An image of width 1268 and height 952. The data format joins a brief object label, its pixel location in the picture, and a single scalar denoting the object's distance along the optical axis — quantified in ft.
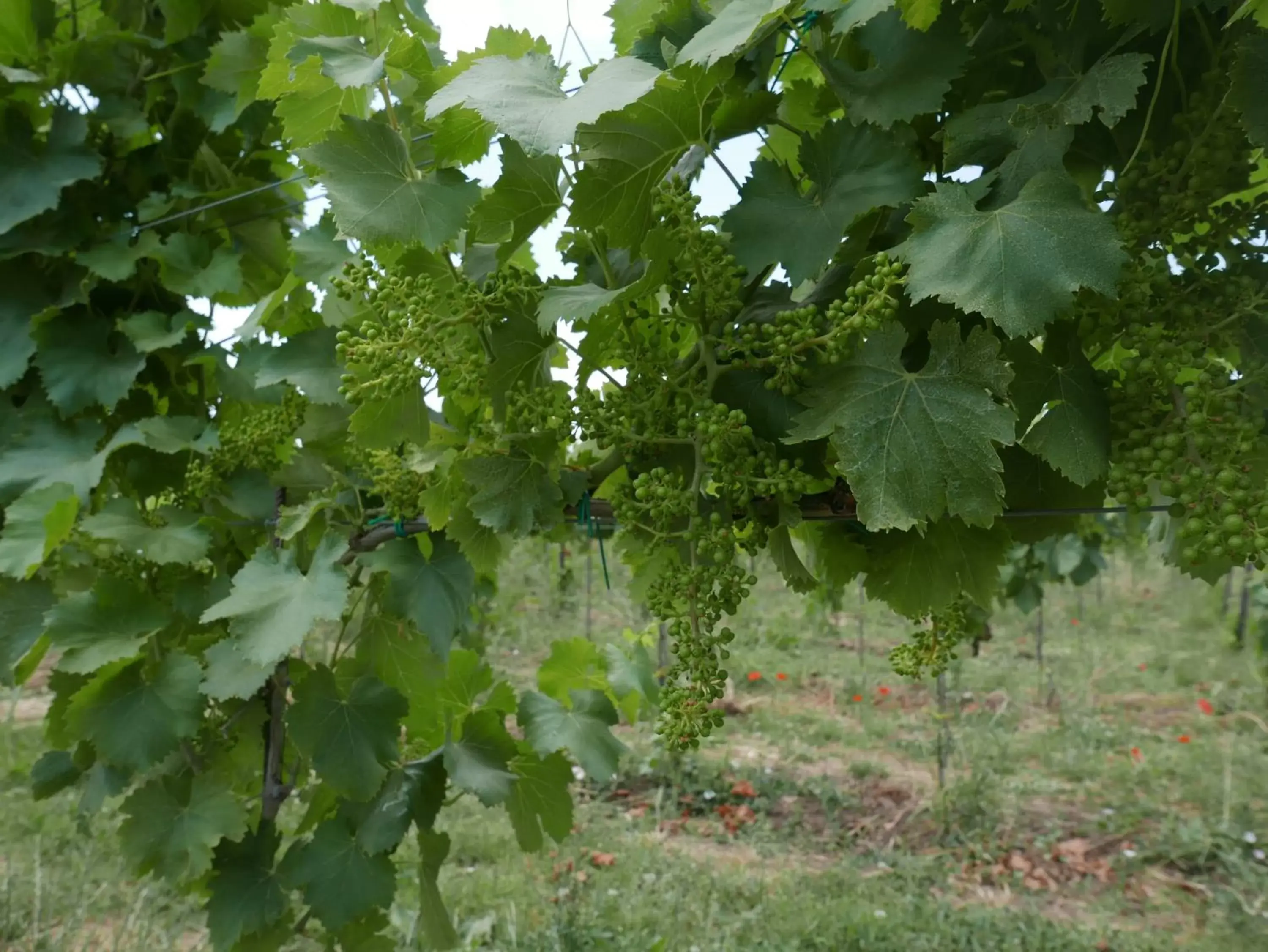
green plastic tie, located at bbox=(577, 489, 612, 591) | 3.80
